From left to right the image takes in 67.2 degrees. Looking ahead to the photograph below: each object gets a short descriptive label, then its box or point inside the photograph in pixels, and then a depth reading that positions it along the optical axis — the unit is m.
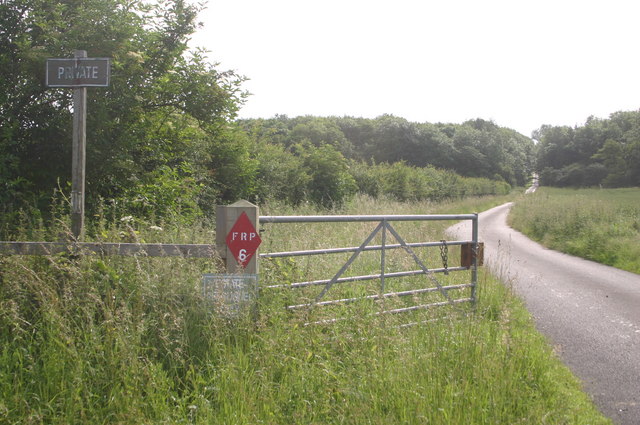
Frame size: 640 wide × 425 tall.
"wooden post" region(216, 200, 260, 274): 4.27
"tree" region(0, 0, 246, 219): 7.01
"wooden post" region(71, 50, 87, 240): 4.94
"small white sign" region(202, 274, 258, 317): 4.02
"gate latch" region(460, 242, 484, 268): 6.40
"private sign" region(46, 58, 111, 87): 4.92
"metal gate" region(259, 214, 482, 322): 4.65
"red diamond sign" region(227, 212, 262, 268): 4.23
